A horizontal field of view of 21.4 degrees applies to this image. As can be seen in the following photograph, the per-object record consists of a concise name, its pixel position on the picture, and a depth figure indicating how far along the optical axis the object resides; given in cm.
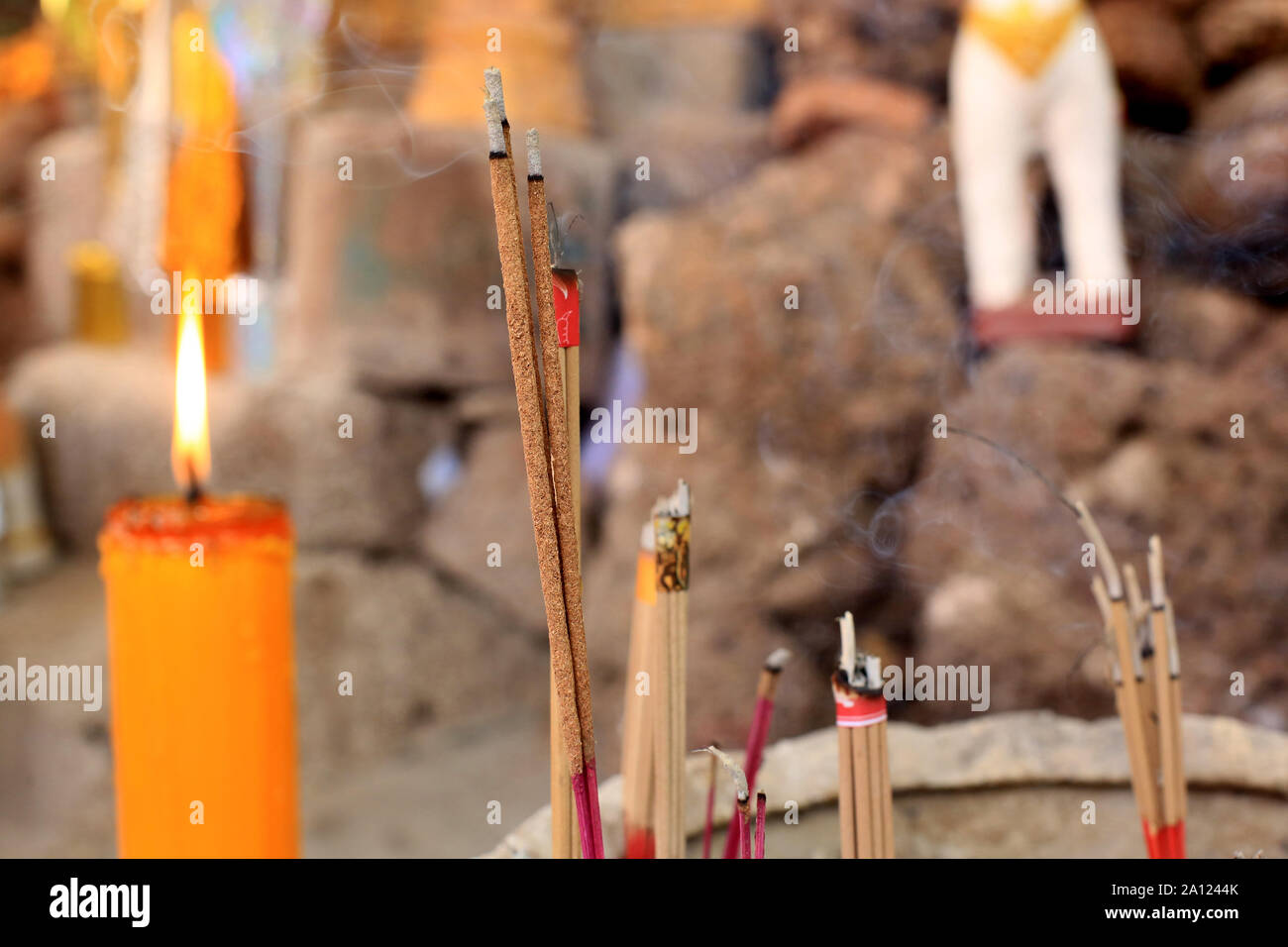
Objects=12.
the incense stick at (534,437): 91
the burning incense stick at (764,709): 100
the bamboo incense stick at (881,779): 95
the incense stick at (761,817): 94
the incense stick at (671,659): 97
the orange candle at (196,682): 95
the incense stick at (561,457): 92
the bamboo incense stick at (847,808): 96
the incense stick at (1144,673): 103
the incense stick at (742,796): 91
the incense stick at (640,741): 99
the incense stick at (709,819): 103
